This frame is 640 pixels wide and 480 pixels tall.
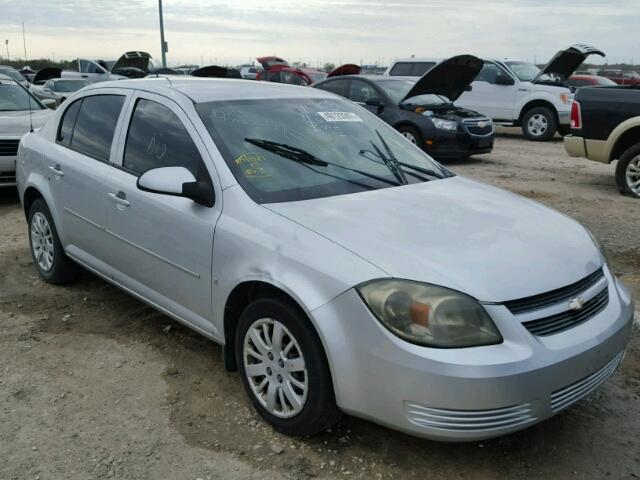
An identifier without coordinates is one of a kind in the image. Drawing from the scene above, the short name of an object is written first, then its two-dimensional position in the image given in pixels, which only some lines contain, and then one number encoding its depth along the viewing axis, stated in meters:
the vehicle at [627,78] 23.88
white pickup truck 14.67
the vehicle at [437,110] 11.20
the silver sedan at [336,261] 2.50
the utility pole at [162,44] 27.67
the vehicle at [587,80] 18.73
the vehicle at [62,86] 18.52
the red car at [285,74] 20.05
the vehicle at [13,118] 7.82
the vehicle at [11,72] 23.18
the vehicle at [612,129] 8.44
